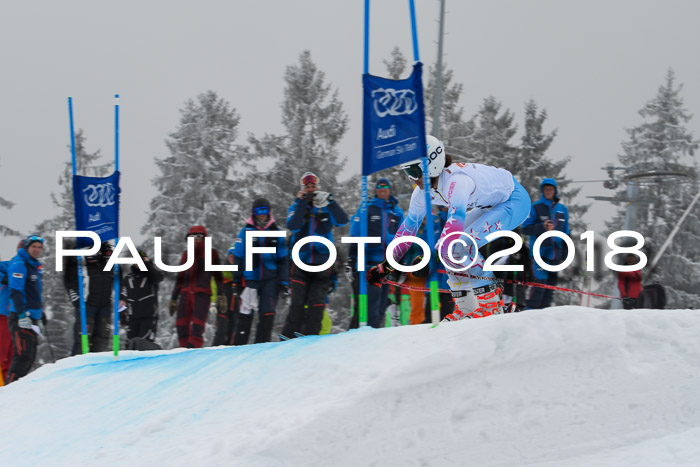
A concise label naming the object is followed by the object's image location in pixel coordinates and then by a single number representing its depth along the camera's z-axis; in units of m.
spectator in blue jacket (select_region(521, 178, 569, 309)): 8.59
